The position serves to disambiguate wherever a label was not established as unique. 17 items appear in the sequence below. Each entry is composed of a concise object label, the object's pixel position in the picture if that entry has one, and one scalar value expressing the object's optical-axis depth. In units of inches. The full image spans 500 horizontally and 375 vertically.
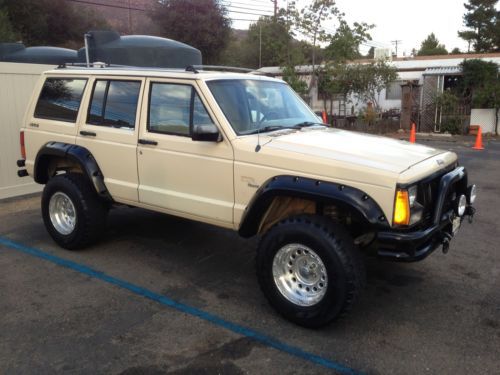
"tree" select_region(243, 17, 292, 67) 969.5
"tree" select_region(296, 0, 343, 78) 927.7
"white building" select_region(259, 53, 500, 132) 856.9
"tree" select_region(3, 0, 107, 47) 1273.4
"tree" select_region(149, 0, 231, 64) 1488.7
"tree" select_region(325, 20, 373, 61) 897.9
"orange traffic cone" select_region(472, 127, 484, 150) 620.0
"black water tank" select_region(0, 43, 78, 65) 480.7
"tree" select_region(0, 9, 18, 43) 993.5
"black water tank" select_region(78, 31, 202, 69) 414.3
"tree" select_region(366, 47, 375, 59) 1834.5
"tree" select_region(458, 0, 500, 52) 2062.0
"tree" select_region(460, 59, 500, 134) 815.1
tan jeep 143.3
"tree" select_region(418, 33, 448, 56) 2311.4
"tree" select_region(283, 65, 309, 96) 912.9
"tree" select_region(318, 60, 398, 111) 890.7
